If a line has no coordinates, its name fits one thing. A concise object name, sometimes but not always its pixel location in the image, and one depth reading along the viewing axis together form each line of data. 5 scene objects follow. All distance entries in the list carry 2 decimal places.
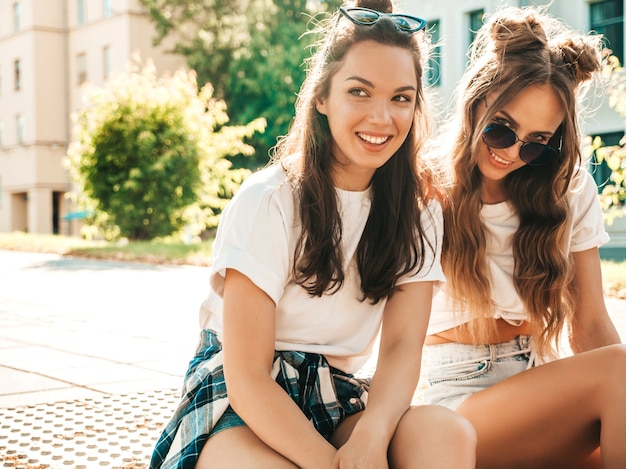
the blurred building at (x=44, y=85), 33.62
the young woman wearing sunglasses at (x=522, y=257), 2.64
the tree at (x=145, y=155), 17.42
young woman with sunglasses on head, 2.14
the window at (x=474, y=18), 21.23
